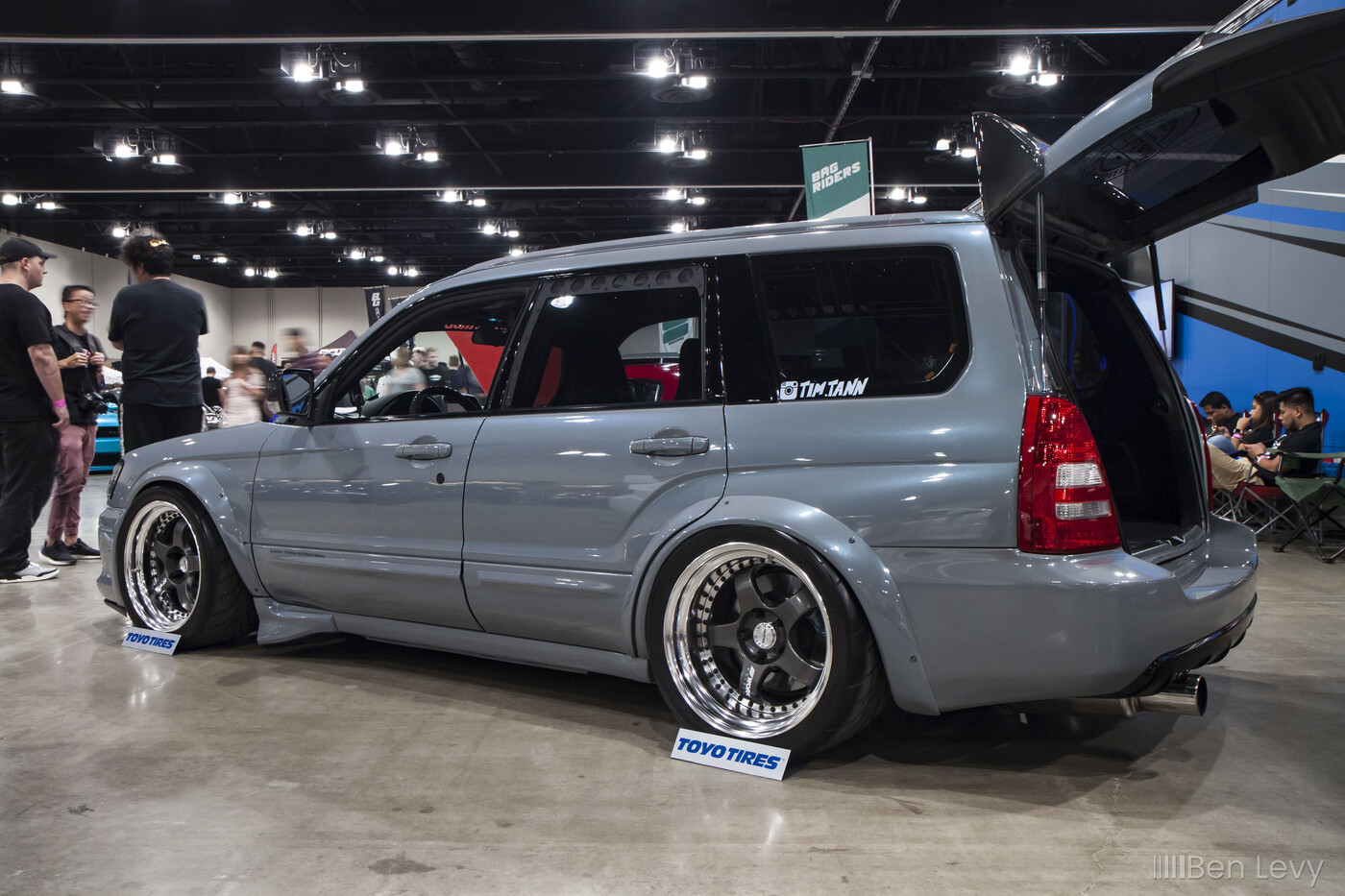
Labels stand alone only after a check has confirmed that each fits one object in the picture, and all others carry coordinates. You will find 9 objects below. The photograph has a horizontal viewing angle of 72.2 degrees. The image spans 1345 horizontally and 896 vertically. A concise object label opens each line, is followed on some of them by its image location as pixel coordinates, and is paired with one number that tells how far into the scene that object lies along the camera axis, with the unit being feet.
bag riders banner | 23.25
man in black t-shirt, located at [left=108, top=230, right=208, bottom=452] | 15.80
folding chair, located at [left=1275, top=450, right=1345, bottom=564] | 21.13
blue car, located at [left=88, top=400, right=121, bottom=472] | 43.86
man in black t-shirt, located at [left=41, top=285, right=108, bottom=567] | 19.24
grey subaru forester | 7.29
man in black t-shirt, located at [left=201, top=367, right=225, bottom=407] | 45.87
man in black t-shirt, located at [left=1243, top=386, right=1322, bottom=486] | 22.97
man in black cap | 16.83
